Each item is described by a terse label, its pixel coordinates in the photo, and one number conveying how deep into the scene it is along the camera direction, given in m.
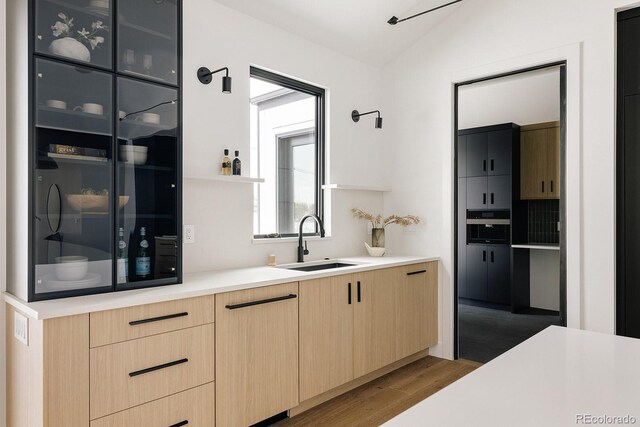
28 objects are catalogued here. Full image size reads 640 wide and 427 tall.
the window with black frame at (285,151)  3.25
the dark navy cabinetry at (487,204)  4.14
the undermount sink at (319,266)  3.24
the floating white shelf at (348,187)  3.56
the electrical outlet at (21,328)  1.74
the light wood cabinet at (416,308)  3.37
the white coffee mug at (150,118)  2.18
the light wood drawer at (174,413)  1.81
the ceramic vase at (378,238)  3.89
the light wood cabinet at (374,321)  3.00
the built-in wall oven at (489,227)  4.14
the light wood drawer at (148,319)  1.75
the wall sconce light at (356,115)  3.89
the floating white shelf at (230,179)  2.64
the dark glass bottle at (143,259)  2.17
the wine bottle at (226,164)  2.82
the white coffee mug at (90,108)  1.95
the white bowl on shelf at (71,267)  1.89
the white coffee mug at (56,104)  1.86
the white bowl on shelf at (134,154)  2.10
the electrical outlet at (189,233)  2.68
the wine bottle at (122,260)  2.08
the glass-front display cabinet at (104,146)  1.85
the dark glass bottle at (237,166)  2.88
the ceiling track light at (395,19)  3.44
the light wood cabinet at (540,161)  3.43
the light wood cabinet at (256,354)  2.19
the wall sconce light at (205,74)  2.75
